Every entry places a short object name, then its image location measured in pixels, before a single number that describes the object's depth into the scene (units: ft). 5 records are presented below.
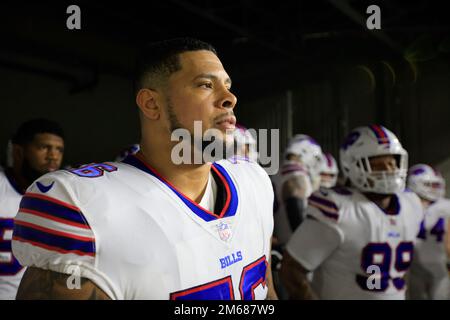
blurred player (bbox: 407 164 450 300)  12.46
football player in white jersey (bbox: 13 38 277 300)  3.92
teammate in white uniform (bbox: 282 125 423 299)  8.75
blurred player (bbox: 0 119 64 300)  8.73
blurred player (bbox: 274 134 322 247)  13.35
